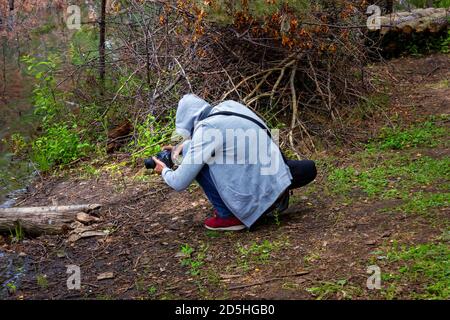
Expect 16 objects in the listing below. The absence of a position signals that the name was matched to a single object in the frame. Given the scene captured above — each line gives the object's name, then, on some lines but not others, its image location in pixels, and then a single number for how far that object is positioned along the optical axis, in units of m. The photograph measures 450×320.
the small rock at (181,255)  4.14
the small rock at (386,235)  3.91
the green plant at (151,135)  6.30
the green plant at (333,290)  3.27
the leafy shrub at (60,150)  7.09
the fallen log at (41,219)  4.92
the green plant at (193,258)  3.92
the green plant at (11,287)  3.97
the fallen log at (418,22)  9.35
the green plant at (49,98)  7.88
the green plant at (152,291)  3.65
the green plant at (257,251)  3.88
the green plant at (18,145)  7.97
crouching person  4.10
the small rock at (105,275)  3.97
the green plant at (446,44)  9.17
